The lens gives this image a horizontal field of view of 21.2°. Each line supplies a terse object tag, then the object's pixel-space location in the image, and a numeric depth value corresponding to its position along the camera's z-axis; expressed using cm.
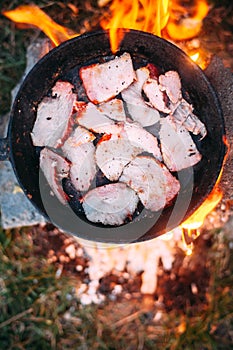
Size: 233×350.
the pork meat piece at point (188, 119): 83
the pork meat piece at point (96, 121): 83
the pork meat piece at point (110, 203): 83
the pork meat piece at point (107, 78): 83
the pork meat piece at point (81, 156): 83
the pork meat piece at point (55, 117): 84
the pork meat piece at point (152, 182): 83
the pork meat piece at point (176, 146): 83
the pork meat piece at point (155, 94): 83
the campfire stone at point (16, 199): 97
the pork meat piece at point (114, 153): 83
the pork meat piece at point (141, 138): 83
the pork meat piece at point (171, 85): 83
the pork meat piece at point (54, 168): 83
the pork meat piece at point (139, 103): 84
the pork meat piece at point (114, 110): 84
